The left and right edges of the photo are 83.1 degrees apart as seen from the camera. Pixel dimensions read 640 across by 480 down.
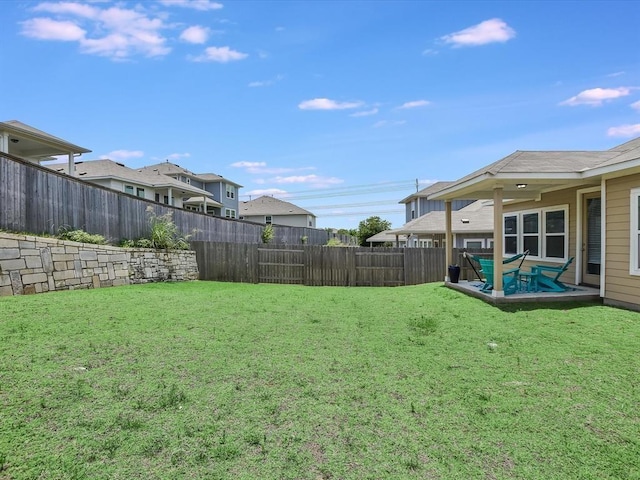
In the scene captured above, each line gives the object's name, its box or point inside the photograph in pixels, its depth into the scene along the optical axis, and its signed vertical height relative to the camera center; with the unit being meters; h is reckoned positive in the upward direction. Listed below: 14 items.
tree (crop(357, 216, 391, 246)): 41.09 +1.00
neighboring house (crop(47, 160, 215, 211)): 21.17 +3.54
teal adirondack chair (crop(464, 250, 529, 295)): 8.44 -1.02
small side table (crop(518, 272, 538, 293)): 8.61 -1.13
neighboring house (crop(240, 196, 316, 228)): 39.09 +2.54
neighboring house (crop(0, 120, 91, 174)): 14.14 +4.17
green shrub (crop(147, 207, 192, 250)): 12.41 +0.21
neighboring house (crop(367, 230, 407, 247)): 35.22 -0.33
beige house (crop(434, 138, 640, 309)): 6.82 +0.61
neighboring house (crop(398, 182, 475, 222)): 30.70 +2.71
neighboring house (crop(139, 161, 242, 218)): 28.92 +4.65
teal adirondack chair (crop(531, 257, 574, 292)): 8.26 -1.08
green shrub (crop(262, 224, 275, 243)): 22.23 +0.16
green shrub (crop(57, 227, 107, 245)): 9.23 +0.04
